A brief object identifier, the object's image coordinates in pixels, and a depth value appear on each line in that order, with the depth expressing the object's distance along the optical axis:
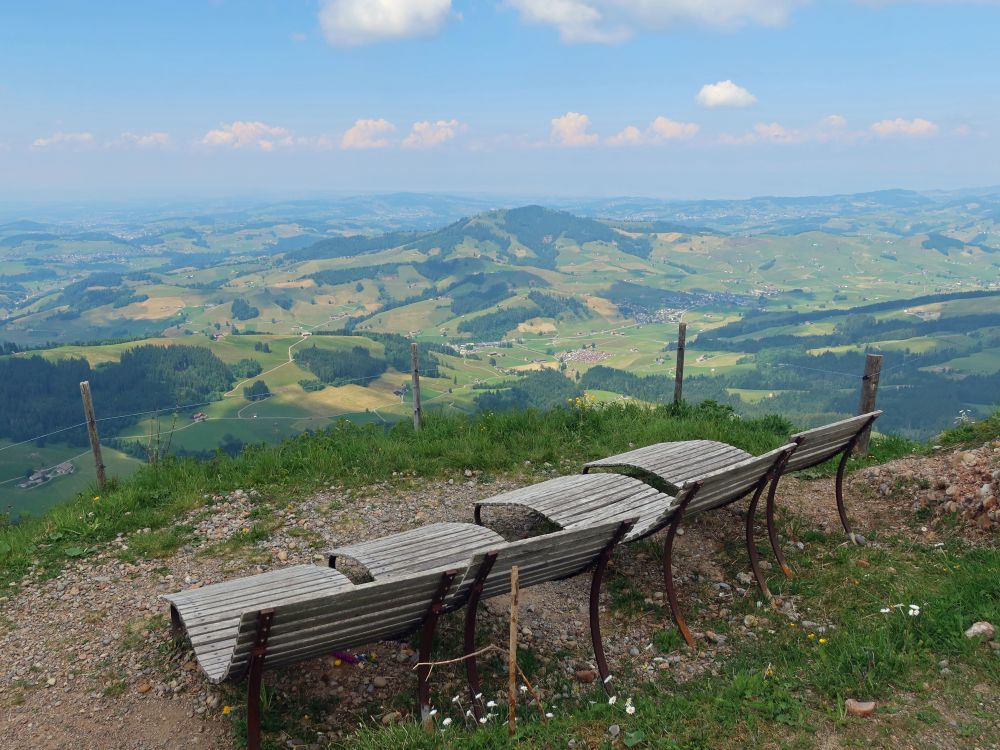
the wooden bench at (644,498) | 4.97
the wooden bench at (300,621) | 3.29
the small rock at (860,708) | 3.53
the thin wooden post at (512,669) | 3.60
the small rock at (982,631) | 4.04
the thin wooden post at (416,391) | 9.88
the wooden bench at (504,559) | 3.88
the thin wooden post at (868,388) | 8.61
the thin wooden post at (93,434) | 7.97
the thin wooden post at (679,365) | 10.96
